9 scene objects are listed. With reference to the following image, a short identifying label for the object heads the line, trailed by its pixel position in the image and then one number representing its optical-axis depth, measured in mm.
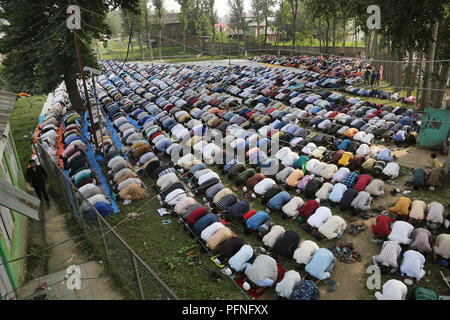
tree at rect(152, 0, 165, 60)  53656
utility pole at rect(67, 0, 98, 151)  13761
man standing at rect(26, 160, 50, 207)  10273
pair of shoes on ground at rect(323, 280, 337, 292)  7332
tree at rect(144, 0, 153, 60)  51994
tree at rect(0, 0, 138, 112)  17922
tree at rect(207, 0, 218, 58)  61188
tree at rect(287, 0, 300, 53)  47581
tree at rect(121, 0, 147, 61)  50675
